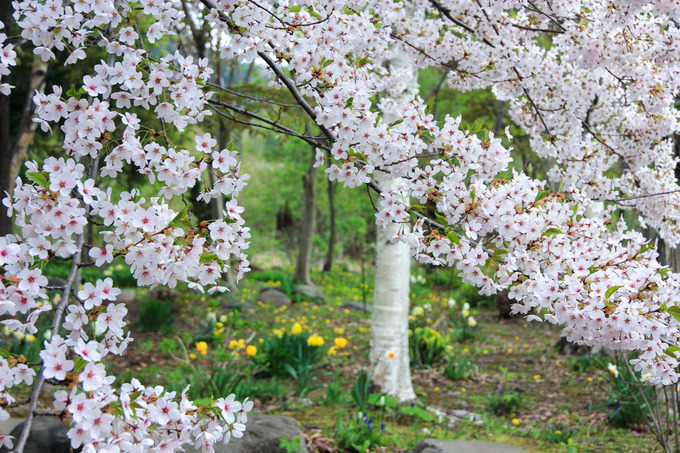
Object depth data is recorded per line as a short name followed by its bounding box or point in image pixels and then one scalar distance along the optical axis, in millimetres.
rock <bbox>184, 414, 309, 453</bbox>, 3441
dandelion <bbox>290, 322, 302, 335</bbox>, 5996
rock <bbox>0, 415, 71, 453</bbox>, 3215
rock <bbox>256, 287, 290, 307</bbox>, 10959
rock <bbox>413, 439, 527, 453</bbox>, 3494
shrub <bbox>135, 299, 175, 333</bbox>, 7621
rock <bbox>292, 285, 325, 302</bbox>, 11672
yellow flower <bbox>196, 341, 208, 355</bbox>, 4816
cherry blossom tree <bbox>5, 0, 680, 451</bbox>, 1394
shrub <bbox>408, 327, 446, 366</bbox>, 6949
